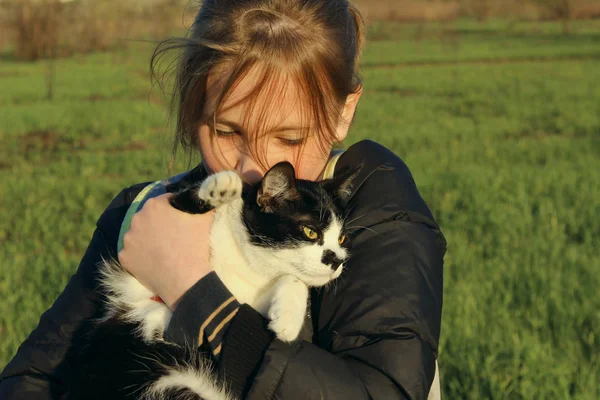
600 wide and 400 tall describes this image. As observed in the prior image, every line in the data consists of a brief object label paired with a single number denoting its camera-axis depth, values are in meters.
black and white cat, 0.99
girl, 0.95
